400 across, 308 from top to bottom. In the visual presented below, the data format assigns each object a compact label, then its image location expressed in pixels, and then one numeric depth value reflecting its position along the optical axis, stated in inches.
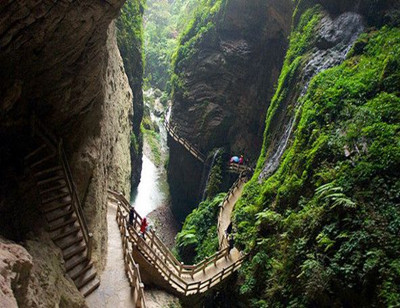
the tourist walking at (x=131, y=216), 580.7
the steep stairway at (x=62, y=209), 367.9
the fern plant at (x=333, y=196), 422.0
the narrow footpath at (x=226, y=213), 704.5
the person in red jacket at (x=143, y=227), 582.9
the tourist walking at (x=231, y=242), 652.7
